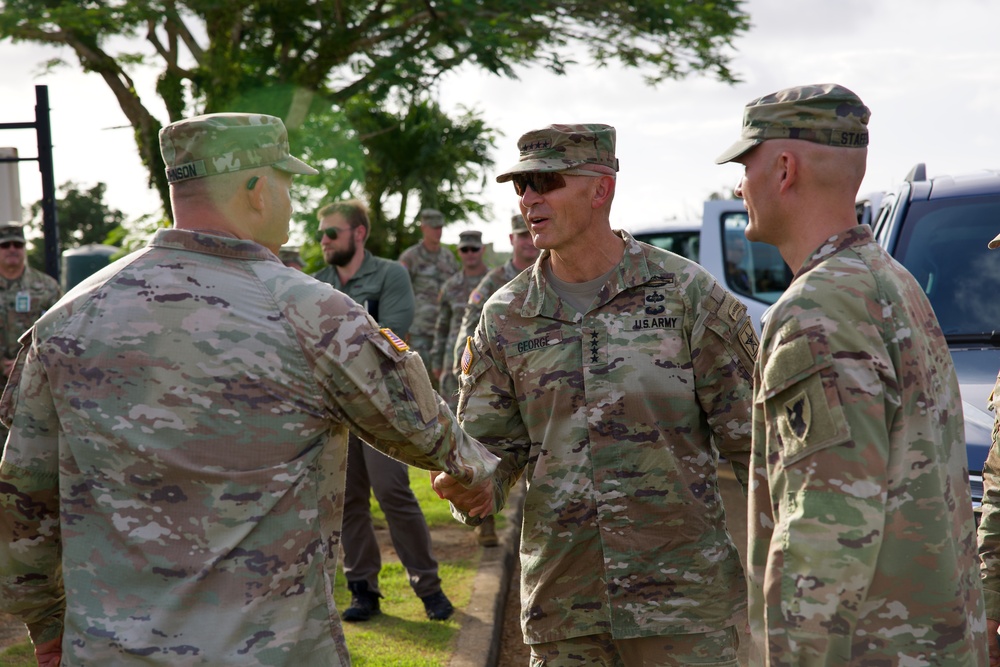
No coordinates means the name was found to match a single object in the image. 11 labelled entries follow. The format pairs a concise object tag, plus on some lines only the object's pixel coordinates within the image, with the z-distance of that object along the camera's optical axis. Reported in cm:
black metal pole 789
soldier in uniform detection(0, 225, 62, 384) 1032
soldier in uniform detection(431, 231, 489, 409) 1033
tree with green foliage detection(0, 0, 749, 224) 1745
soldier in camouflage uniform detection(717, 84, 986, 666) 217
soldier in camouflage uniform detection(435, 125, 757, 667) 346
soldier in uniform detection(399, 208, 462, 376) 1368
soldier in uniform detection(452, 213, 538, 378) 813
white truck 1093
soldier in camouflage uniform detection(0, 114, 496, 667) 253
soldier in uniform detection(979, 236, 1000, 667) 317
